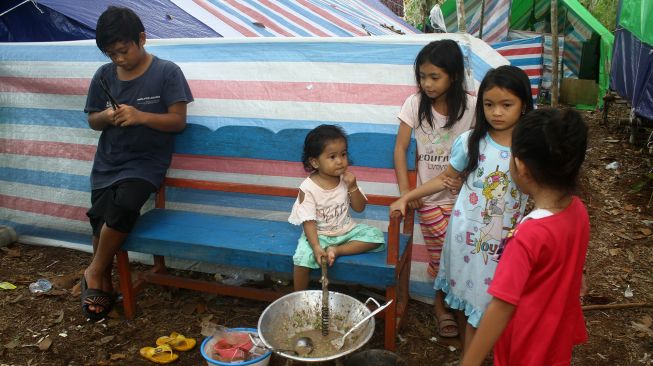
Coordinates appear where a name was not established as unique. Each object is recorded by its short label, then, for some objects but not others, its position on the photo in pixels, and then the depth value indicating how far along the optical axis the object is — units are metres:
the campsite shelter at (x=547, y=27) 12.05
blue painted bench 2.70
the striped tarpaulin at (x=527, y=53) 7.79
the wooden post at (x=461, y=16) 6.63
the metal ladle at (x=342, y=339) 2.15
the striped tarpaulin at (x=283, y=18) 5.12
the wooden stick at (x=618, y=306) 3.29
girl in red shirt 1.58
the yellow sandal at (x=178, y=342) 2.94
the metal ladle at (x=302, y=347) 2.25
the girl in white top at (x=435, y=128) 2.74
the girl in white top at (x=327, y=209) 2.67
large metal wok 2.29
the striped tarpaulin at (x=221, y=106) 3.30
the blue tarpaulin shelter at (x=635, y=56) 5.93
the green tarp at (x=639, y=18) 5.86
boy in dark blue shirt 3.06
